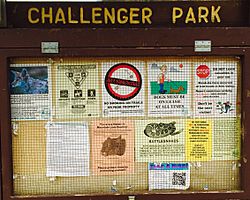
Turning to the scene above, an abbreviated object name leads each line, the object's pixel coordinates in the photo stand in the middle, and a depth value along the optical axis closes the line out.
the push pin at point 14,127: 1.77
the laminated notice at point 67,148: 1.79
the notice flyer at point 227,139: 1.81
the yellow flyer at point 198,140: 1.81
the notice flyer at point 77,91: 1.77
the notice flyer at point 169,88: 1.78
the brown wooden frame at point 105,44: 1.70
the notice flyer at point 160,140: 1.80
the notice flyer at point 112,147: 1.79
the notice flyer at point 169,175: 1.82
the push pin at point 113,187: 1.82
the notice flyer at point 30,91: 1.75
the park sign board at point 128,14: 1.73
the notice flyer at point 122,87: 1.77
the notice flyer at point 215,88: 1.79
